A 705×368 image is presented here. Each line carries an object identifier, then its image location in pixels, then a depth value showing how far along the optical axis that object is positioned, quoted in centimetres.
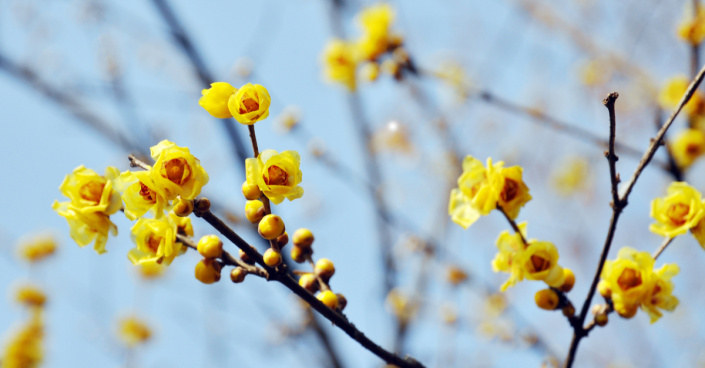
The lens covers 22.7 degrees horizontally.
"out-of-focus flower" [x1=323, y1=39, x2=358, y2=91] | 105
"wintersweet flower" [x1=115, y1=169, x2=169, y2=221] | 60
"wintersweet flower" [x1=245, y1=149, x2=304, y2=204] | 60
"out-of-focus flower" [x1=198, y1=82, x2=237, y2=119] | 61
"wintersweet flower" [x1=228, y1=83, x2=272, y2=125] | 60
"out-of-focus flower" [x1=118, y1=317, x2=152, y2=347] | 296
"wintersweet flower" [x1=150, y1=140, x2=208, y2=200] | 59
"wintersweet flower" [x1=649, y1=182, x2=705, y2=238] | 63
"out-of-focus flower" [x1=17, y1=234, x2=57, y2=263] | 285
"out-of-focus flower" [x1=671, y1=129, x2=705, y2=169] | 79
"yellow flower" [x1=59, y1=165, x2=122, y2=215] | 60
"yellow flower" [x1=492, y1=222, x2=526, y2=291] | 65
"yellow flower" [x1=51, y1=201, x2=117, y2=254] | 61
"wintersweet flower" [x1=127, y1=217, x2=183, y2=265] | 61
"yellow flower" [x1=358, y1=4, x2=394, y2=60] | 93
